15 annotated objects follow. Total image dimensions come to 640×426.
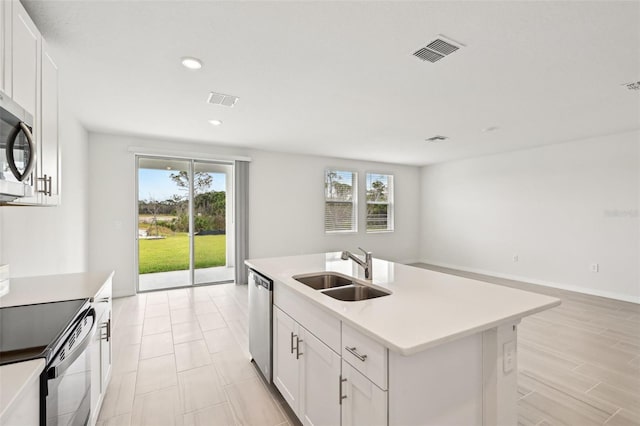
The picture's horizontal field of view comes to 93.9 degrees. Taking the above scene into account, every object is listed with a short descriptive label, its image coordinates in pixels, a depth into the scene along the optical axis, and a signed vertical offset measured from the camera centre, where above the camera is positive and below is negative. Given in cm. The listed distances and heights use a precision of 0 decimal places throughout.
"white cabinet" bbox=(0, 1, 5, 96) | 133 +84
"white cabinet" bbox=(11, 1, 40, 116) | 147 +82
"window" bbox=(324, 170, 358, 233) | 675 +29
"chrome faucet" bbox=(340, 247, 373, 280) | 206 -36
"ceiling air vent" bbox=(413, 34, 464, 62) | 214 +124
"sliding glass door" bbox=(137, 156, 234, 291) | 505 -11
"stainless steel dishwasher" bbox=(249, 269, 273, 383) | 226 -86
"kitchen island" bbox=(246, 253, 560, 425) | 117 -64
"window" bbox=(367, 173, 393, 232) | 736 +29
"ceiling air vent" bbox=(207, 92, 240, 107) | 313 +124
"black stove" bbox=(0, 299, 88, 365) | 104 -48
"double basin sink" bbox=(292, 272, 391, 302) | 195 -51
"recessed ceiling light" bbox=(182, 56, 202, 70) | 240 +124
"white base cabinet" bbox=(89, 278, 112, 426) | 173 -88
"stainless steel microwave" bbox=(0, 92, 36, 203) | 125 +28
